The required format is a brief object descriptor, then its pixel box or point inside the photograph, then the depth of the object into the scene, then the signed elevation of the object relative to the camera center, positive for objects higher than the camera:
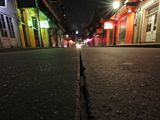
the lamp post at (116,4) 10.03 +3.32
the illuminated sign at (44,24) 12.53 +2.14
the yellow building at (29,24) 9.03 +1.78
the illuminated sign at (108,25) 13.84 +2.11
